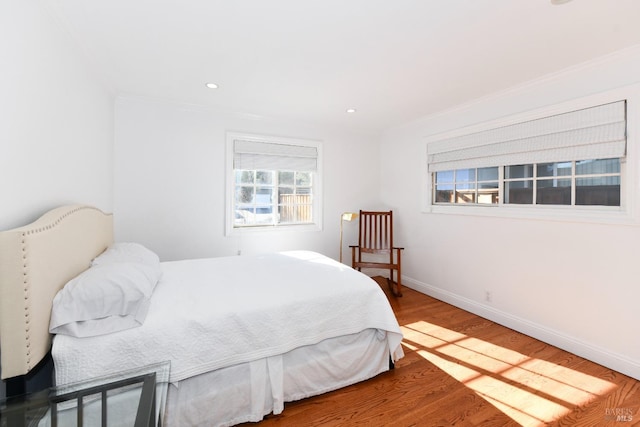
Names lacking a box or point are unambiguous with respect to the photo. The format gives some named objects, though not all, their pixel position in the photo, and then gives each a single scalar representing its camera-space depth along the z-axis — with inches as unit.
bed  50.5
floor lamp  162.9
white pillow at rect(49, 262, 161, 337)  56.7
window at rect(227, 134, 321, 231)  152.3
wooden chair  154.0
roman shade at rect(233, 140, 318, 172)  151.9
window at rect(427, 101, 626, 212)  92.2
